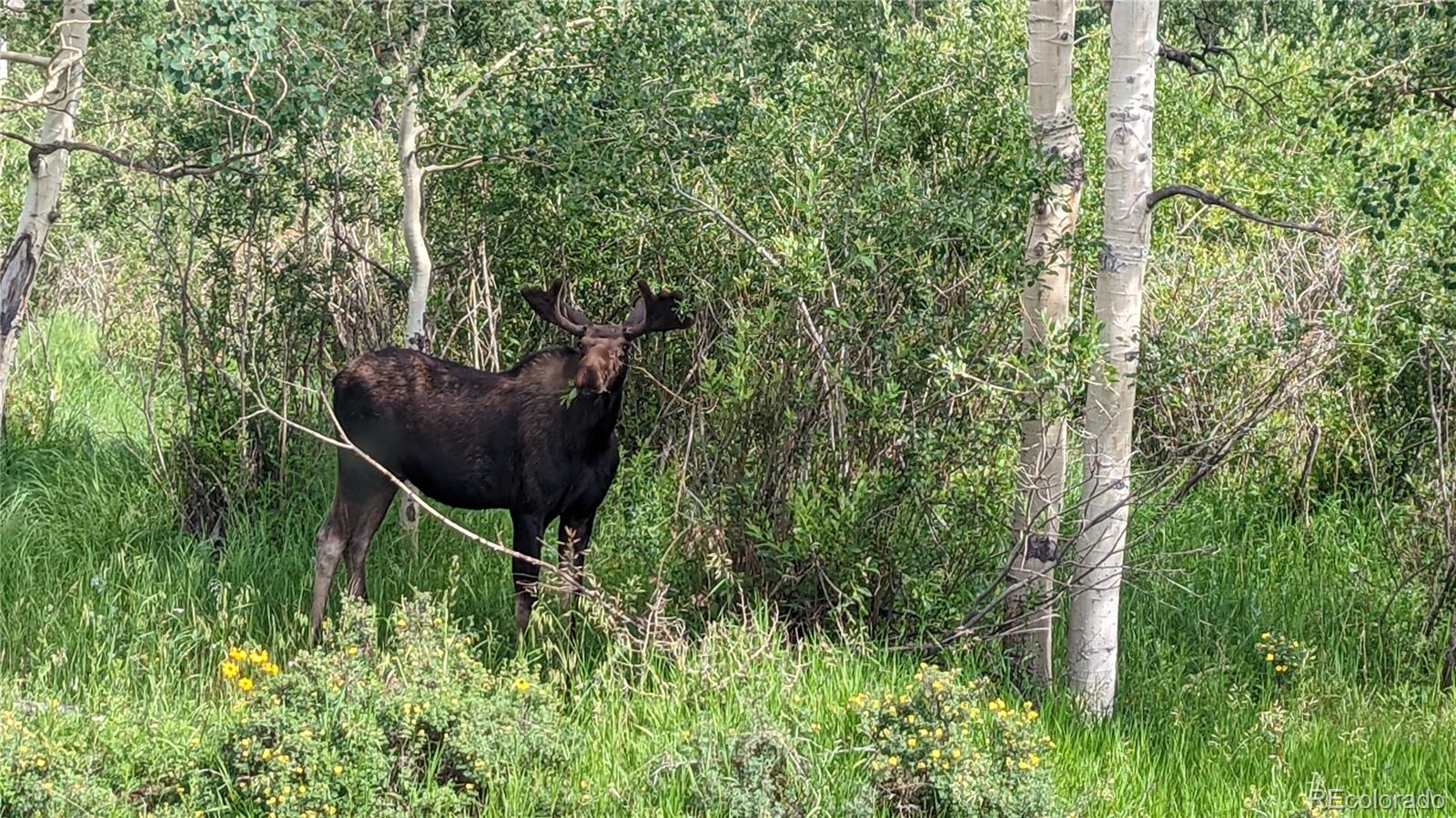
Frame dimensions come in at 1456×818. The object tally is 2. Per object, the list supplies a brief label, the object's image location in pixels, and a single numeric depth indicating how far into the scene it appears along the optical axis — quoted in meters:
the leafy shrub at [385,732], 11.52
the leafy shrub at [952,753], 11.66
